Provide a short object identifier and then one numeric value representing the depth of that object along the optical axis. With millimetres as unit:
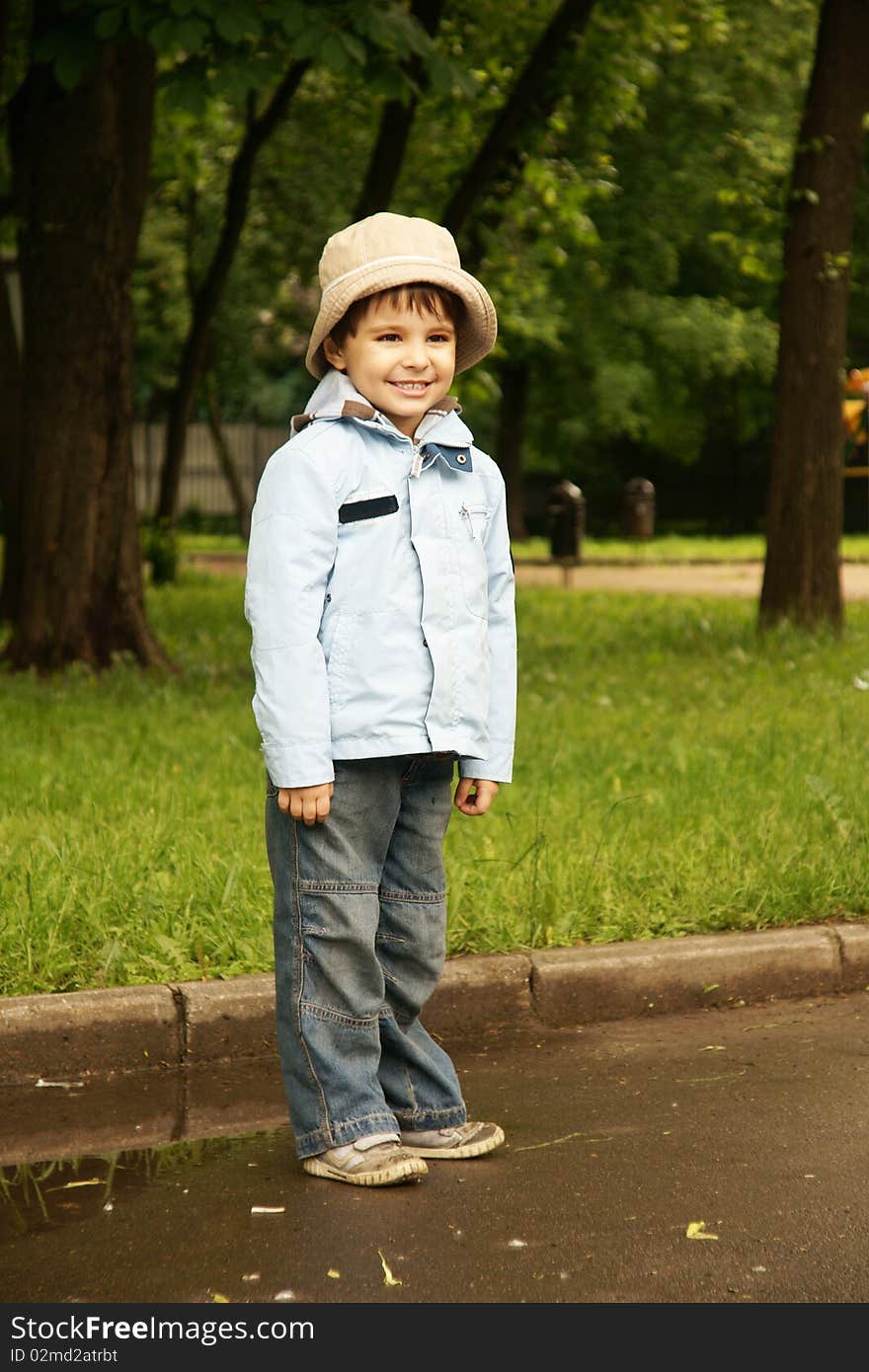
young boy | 3572
